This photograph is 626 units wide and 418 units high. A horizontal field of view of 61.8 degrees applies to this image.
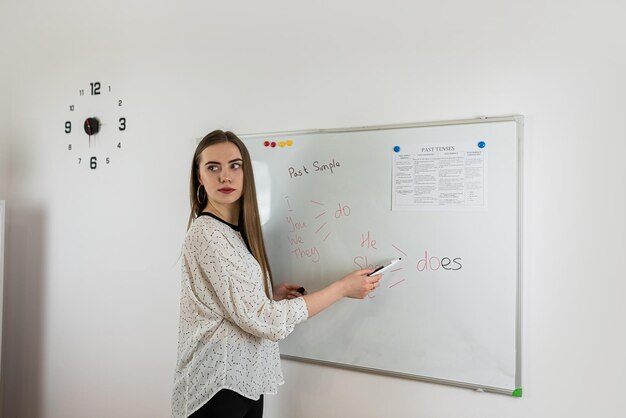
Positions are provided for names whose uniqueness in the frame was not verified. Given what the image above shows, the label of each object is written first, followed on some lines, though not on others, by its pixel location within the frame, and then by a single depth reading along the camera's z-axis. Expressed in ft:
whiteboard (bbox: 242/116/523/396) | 5.12
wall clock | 7.72
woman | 4.93
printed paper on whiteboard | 5.21
